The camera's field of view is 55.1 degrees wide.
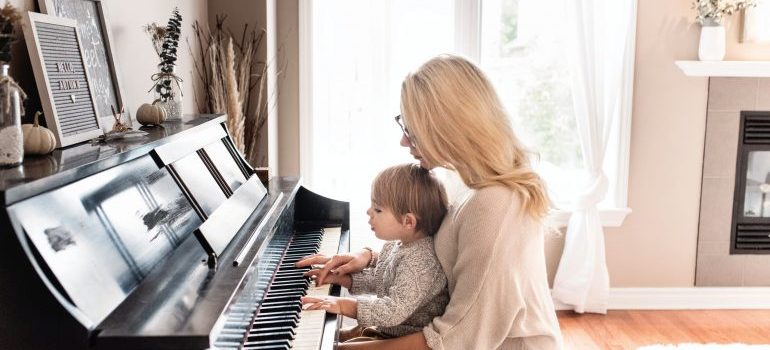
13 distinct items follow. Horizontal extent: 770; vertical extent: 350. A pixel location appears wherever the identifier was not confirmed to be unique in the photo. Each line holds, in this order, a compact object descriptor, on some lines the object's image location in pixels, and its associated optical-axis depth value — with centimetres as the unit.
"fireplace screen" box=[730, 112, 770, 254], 427
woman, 180
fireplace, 423
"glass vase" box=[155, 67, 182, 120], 222
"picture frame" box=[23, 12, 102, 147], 148
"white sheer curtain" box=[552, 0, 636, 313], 407
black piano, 107
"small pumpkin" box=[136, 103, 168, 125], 197
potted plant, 402
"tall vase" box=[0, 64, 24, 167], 124
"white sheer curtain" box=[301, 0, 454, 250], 395
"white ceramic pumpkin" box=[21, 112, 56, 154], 134
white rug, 374
